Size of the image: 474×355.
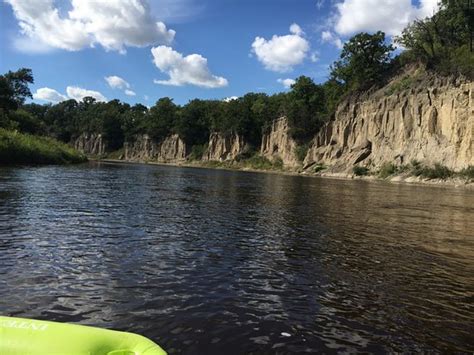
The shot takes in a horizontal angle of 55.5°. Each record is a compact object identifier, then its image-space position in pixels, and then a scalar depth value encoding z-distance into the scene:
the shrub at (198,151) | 143.62
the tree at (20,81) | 109.38
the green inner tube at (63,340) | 4.53
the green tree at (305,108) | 106.25
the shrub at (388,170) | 66.66
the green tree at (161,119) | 162.25
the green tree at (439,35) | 75.19
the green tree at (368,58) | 88.12
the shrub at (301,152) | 101.56
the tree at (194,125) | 150.25
